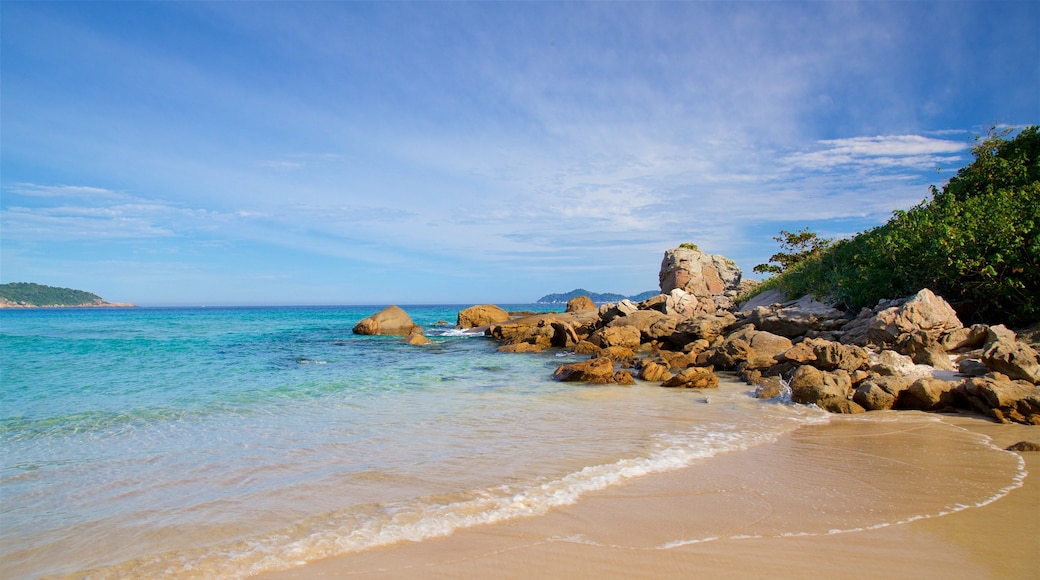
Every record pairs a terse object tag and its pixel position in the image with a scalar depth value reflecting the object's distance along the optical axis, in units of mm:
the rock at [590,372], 15102
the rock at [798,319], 18219
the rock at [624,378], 14805
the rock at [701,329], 21172
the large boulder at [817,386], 10977
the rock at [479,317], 40531
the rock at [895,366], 11555
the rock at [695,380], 14016
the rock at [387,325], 37125
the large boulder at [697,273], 38000
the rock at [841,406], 10578
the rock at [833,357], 12641
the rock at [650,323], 23167
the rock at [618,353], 20062
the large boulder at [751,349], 15935
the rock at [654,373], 15406
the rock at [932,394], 10438
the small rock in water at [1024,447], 7525
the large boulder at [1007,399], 9367
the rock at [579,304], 40531
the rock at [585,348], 22781
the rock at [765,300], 27016
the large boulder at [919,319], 13414
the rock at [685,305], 28391
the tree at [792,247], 34781
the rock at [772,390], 12094
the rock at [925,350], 12180
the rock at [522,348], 25000
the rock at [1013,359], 10234
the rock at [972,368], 11211
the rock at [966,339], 12844
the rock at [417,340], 29752
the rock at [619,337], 22469
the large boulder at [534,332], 26828
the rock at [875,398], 10617
